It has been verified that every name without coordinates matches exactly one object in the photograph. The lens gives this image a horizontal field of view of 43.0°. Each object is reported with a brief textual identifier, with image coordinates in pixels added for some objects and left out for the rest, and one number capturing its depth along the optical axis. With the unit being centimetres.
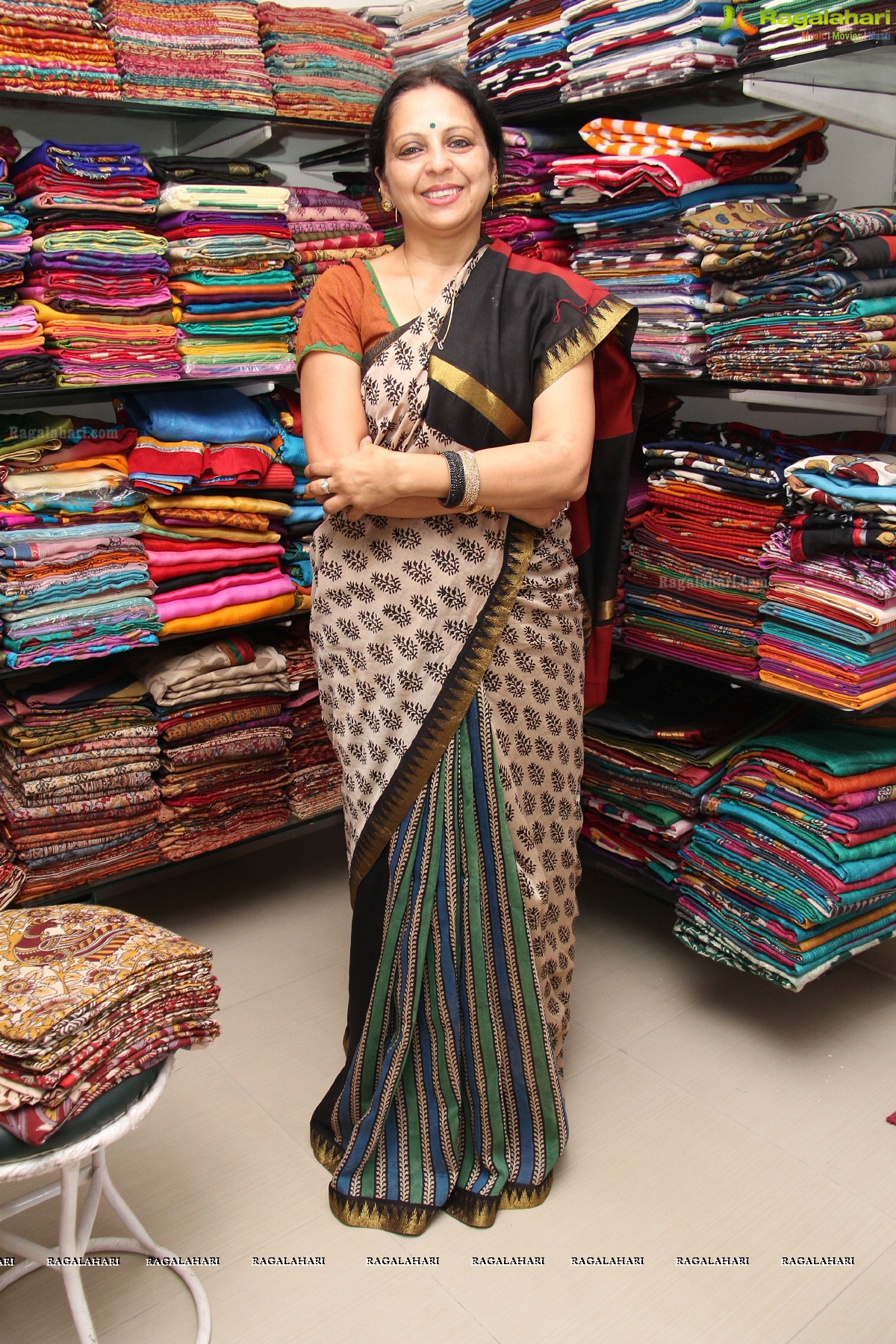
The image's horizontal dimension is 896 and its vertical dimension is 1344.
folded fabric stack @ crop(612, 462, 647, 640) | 244
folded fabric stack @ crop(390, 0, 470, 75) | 268
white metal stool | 139
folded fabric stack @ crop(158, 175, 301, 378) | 235
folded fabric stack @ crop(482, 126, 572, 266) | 247
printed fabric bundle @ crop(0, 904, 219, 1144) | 138
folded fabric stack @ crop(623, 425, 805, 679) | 219
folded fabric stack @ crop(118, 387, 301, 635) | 241
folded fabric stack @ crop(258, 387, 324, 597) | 259
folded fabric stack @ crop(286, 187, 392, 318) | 262
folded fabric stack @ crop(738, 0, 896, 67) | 182
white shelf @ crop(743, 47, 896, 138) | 204
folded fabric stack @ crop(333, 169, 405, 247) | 284
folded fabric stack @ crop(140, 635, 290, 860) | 255
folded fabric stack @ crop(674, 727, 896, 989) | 211
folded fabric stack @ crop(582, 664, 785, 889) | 241
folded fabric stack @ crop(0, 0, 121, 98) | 210
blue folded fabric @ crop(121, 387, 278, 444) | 243
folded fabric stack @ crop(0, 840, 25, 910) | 233
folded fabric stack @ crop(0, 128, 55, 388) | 211
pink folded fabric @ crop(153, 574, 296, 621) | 246
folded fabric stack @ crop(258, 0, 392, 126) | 252
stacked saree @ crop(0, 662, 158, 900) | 239
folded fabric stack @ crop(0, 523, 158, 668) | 224
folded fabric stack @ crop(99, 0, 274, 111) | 227
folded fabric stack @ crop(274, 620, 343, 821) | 275
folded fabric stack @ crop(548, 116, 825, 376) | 218
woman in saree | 177
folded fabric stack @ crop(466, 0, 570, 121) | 238
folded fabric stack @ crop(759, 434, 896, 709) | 194
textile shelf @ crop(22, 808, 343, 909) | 251
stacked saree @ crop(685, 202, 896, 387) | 194
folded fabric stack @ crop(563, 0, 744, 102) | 207
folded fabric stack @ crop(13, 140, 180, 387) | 218
